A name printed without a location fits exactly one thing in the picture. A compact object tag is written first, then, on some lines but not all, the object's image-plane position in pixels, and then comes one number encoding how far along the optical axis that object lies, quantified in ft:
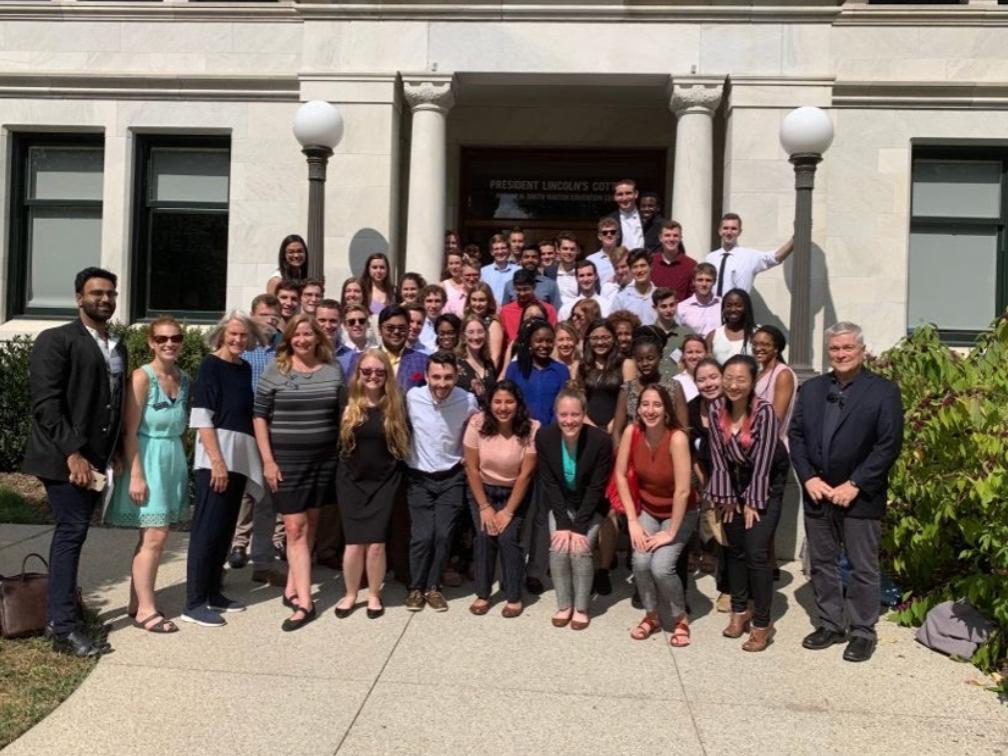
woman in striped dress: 17.81
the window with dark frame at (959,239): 36.47
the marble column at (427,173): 33.01
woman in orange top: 17.57
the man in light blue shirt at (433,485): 18.92
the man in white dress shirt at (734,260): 27.94
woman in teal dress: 16.69
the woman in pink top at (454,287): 27.17
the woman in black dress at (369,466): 18.03
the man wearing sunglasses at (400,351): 20.01
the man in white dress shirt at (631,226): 30.07
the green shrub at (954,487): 15.69
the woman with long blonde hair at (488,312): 23.03
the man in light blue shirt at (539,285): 26.89
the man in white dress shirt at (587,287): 25.95
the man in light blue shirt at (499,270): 28.96
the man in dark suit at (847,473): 16.57
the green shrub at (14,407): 32.19
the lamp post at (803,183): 25.82
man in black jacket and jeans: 15.42
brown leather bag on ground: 16.08
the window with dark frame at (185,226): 39.06
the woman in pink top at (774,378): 19.95
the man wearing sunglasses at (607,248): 28.48
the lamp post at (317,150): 27.86
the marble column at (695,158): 32.04
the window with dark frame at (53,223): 39.68
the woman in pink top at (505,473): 18.71
